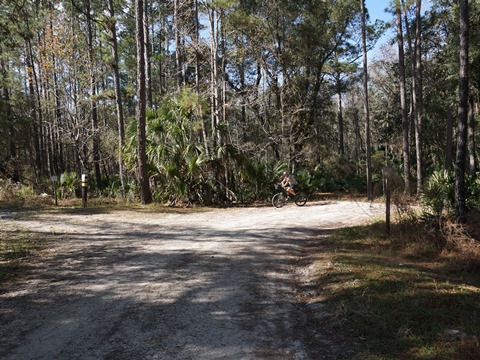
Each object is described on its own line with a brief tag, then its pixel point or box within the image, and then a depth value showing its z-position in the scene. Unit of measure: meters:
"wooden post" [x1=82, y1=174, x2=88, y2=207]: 14.82
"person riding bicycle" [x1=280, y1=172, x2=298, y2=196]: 15.69
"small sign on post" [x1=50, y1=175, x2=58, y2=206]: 15.31
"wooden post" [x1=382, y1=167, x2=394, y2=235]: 8.78
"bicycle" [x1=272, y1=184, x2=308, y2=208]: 15.71
